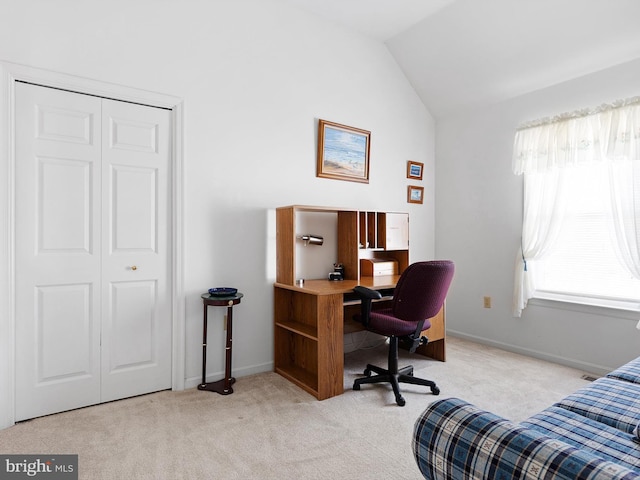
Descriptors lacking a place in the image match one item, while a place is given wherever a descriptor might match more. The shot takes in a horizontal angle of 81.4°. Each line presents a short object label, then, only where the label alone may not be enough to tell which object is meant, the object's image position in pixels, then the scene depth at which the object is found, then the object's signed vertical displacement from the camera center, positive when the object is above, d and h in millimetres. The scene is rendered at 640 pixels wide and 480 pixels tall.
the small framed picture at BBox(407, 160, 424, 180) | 4270 +796
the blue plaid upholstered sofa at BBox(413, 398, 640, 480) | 851 -542
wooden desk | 2635 -740
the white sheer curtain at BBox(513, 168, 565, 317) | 3357 +143
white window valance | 2887 +860
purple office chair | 2549 -518
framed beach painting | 3490 +839
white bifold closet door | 2279 -92
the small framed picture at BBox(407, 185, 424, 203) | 4285 +514
